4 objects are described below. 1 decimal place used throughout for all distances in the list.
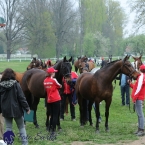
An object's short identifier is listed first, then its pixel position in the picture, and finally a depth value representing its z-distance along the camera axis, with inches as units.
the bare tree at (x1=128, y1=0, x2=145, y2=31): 1294.3
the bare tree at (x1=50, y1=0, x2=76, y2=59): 2092.8
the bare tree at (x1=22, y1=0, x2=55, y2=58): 1899.6
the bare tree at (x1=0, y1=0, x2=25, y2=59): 1927.9
